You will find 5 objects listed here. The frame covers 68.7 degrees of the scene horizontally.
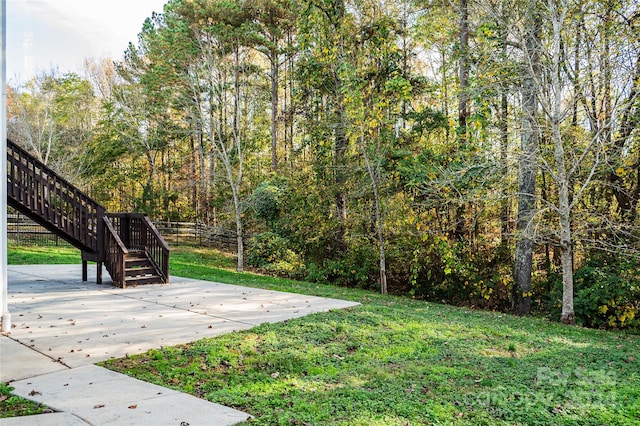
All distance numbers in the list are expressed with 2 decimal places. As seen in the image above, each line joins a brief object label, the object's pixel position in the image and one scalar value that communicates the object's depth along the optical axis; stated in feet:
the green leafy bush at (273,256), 46.74
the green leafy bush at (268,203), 53.52
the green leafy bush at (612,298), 27.89
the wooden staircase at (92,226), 28.96
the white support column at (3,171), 18.07
